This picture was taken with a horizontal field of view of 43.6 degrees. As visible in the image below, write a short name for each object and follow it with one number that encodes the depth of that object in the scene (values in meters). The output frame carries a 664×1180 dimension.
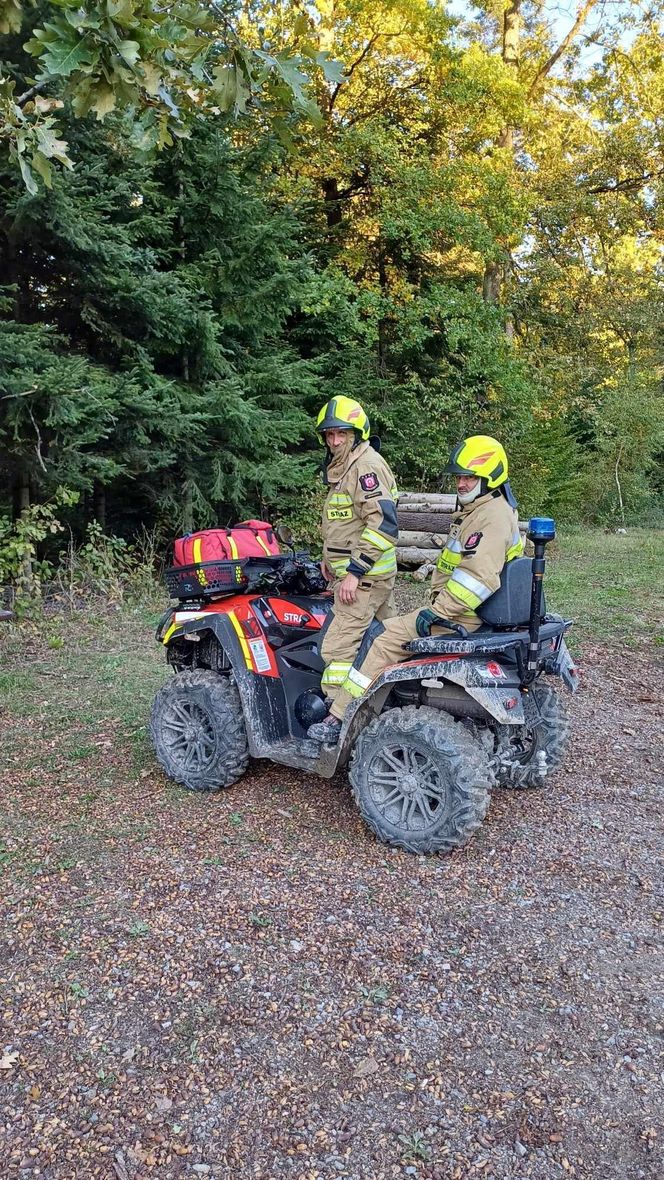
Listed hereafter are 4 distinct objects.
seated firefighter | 3.78
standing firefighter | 4.20
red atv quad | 3.72
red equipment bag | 4.49
